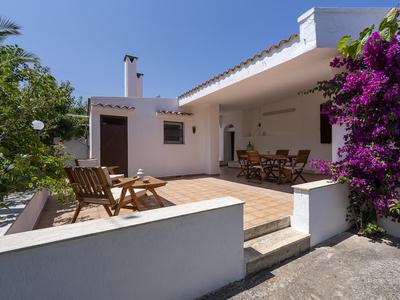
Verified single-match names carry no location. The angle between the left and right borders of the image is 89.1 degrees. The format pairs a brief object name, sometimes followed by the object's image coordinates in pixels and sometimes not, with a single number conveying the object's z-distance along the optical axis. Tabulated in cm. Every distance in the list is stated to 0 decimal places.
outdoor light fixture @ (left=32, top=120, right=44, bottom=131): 319
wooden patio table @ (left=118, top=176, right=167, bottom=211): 327
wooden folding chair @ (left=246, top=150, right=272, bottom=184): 560
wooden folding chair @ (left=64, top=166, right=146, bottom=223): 244
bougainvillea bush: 251
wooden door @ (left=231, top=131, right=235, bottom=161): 1220
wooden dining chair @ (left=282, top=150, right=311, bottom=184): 522
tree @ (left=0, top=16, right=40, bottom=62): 326
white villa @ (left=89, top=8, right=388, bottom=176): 412
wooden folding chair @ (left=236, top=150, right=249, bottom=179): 647
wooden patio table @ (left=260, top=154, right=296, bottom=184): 530
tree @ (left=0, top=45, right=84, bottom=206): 139
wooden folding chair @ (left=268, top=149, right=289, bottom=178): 706
